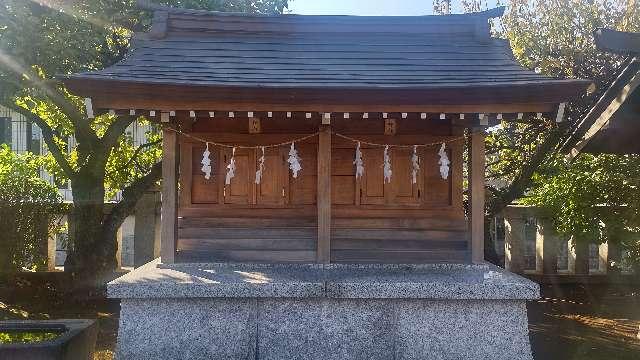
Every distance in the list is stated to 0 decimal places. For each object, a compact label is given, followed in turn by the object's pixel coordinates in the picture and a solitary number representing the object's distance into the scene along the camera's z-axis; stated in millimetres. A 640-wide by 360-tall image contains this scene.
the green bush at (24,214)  9289
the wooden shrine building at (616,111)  5496
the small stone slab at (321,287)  5918
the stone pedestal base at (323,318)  5945
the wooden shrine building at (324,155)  6648
